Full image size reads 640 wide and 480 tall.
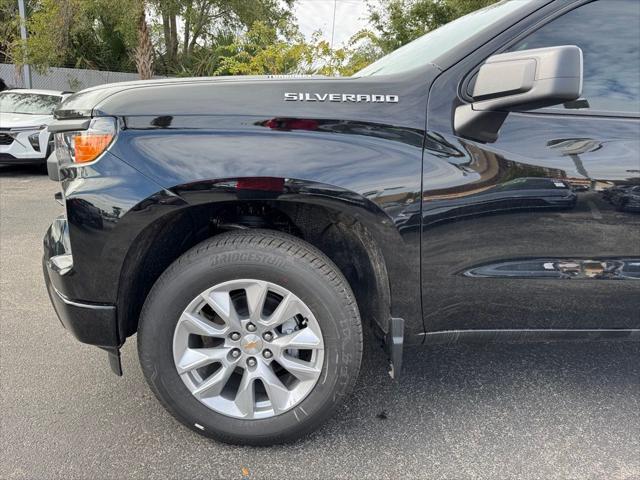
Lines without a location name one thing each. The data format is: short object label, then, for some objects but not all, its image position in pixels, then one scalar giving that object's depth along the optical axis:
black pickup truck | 1.77
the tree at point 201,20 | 13.27
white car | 8.02
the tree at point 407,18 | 12.72
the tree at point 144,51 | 12.54
